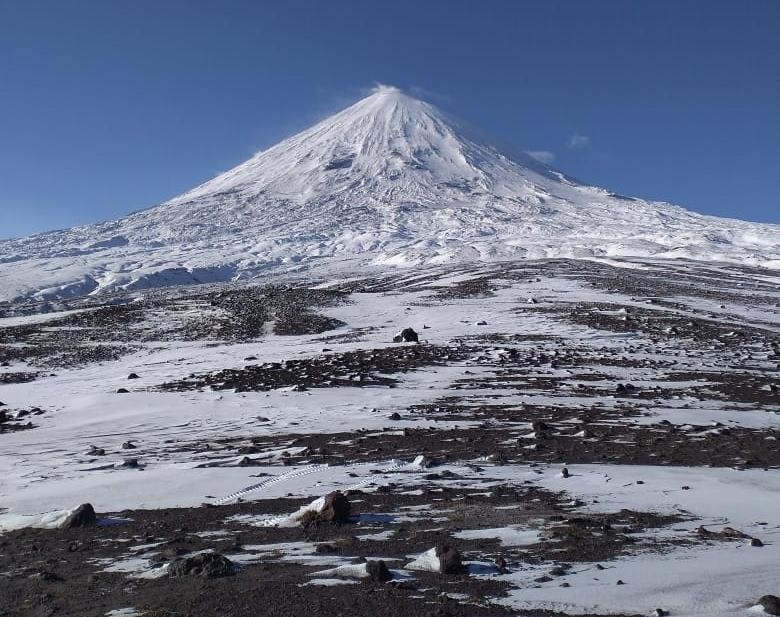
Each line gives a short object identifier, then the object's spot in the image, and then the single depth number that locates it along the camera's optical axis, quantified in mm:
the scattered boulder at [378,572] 5906
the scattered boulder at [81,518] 8102
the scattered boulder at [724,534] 7199
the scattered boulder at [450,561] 6074
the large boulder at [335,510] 7840
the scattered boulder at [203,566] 6164
